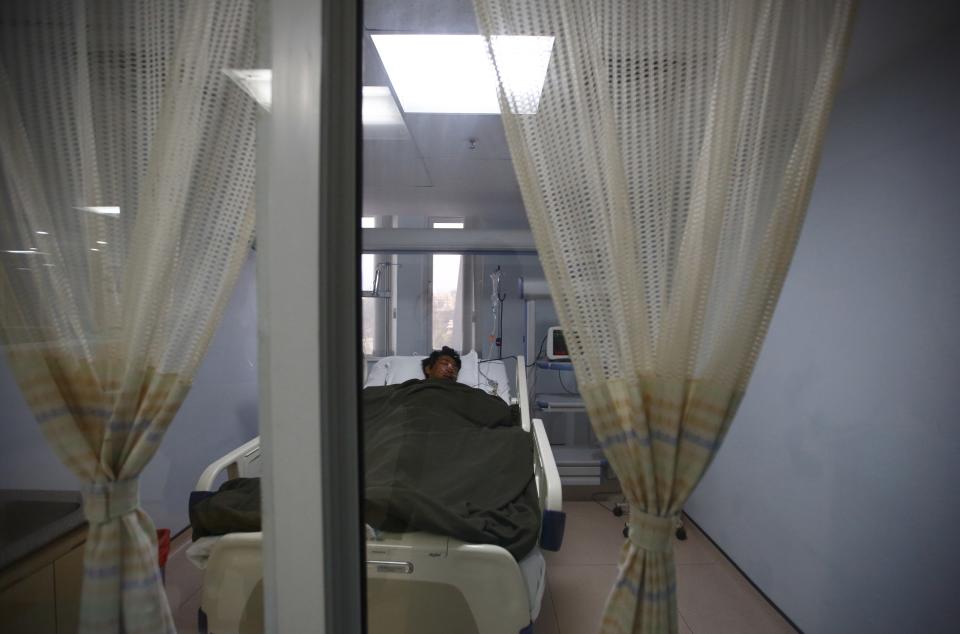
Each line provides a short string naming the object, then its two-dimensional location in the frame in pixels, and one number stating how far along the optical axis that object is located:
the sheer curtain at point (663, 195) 0.63
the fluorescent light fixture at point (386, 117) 1.44
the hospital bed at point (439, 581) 1.10
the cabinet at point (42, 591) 0.95
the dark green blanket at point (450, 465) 1.17
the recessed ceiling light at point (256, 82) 0.65
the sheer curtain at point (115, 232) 0.76
